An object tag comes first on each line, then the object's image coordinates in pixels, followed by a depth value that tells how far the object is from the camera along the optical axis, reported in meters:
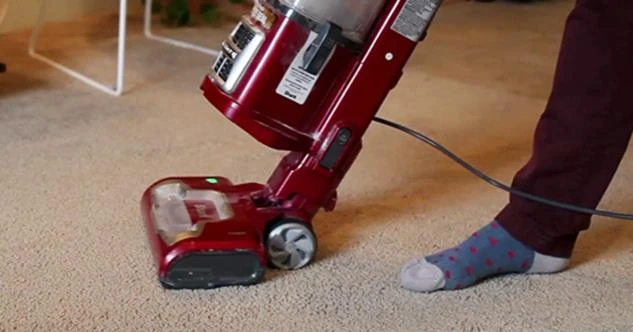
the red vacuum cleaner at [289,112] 1.90
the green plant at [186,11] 3.54
